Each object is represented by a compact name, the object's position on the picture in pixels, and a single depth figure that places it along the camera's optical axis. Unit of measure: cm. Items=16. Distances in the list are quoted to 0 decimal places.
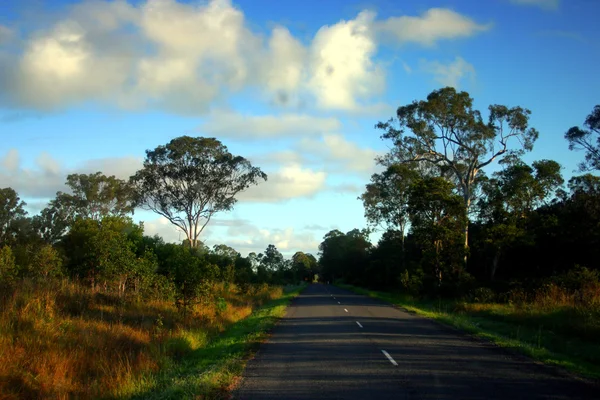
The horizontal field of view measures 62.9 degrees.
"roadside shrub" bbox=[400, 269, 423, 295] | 3838
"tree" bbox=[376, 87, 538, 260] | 3928
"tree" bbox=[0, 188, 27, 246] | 4334
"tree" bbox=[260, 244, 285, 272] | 11469
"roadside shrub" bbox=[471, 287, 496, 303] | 2831
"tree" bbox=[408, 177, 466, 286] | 3568
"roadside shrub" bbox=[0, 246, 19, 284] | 1469
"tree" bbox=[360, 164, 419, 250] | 4528
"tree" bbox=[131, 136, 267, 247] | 4125
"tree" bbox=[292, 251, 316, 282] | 15888
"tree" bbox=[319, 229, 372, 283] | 8754
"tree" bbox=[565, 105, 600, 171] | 3045
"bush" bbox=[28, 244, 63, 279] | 1804
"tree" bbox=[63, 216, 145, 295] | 1616
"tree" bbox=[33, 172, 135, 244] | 4491
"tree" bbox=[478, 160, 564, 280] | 3838
